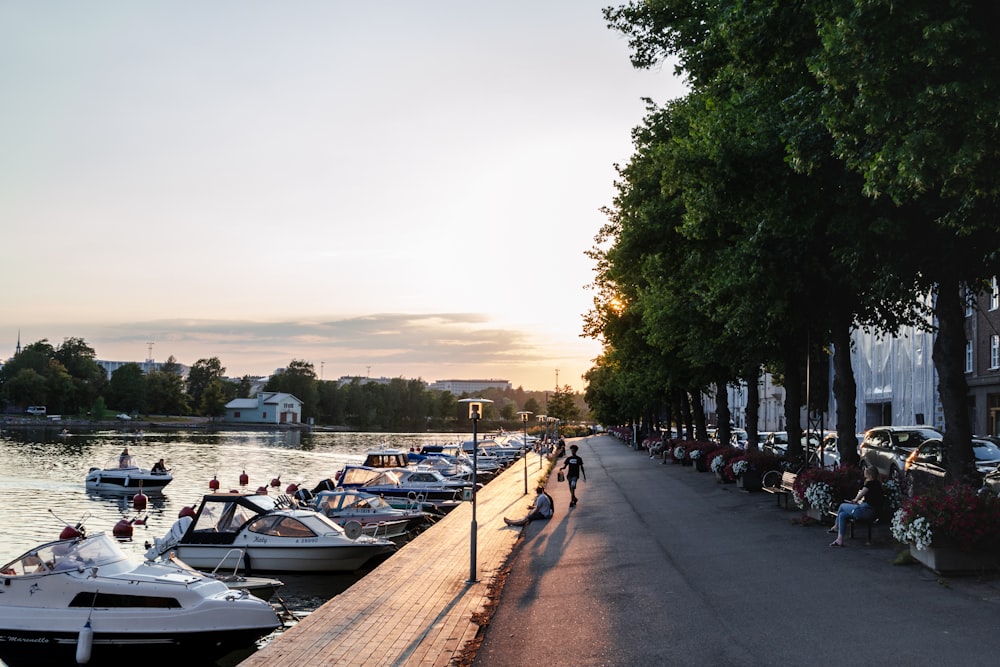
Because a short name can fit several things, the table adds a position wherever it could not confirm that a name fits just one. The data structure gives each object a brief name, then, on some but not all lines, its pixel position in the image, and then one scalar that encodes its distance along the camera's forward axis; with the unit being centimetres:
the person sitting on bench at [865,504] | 1759
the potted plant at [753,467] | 2961
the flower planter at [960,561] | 1344
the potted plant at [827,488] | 1961
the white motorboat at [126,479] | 4812
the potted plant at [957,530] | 1329
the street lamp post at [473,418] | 1655
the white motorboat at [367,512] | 3008
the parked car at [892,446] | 2642
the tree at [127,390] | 18075
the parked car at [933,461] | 2150
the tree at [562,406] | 17755
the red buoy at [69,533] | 1664
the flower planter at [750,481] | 2969
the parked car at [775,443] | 4241
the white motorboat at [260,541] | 2377
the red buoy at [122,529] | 2998
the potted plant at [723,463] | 3284
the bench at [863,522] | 1769
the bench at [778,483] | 2379
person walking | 3080
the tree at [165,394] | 18938
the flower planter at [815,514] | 2022
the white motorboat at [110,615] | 1455
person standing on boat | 4981
